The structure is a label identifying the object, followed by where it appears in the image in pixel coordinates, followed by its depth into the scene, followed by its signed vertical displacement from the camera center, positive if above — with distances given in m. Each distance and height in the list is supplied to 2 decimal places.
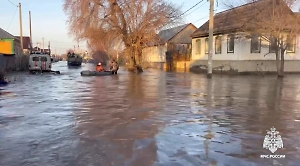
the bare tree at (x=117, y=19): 29.39 +6.56
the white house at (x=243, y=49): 23.36 +2.24
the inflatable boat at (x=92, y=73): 22.17 -0.12
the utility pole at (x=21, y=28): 32.78 +6.13
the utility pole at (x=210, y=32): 19.38 +3.23
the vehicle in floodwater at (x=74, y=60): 52.03 +2.62
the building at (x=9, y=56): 25.98 +2.11
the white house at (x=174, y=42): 40.11 +5.01
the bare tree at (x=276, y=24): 18.98 +3.91
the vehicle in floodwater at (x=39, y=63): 25.09 +0.97
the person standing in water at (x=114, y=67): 24.07 +0.48
